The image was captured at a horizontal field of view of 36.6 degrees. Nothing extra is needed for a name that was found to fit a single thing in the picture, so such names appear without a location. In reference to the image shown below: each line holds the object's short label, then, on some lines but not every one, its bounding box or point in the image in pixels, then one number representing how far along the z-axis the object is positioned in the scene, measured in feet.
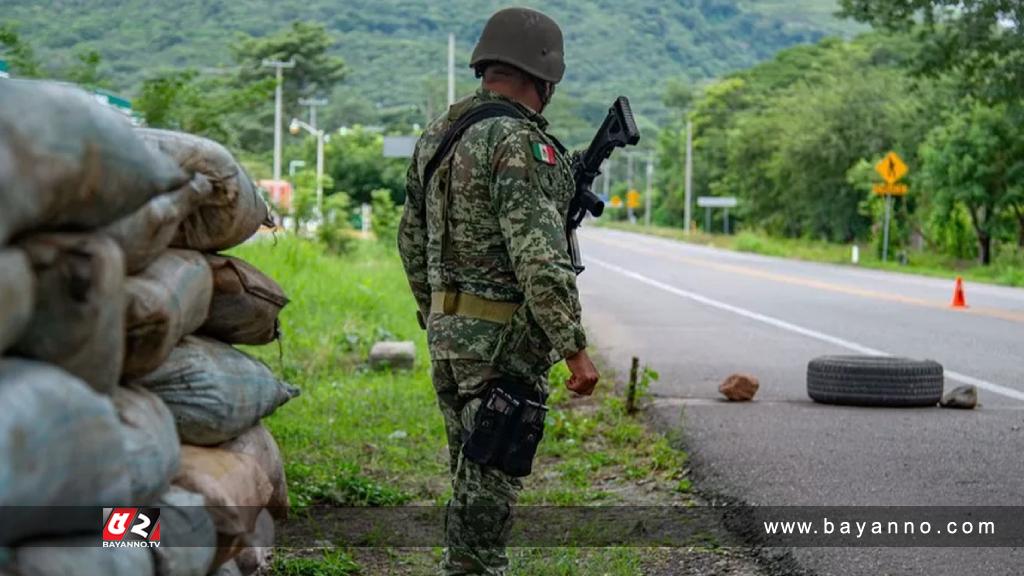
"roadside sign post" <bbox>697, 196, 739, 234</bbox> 257.96
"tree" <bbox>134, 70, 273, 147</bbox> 51.98
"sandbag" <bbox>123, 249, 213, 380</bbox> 10.78
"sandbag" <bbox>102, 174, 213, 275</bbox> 10.61
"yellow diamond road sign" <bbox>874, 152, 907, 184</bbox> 128.36
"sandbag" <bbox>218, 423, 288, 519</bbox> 13.25
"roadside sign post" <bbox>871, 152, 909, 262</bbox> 128.47
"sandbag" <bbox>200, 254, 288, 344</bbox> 13.99
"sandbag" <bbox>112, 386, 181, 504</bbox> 9.88
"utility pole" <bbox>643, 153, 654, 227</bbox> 364.38
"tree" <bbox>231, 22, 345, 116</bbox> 286.25
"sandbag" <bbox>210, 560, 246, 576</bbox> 12.68
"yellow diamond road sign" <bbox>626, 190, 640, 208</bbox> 408.67
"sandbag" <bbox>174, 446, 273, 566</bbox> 11.33
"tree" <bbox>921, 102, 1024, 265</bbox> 116.98
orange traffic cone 68.13
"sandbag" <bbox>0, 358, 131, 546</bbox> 7.88
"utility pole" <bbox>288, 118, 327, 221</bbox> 98.51
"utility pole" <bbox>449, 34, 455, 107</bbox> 144.01
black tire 31.73
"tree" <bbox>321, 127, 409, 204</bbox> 141.08
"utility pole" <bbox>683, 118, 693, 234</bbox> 281.54
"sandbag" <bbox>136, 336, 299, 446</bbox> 12.16
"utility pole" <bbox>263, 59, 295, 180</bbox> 170.78
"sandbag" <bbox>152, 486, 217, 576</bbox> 10.45
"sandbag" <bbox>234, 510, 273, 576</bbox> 12.98
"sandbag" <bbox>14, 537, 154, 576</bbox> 8.52
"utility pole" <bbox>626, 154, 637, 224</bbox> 425.81
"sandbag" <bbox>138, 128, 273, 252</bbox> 12.98
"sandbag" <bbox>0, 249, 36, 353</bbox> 7.77
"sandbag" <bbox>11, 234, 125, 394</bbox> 8.56
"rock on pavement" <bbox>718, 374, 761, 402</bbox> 32.86
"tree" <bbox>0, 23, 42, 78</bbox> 42.22
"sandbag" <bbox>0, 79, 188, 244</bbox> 8.02
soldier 14.58
